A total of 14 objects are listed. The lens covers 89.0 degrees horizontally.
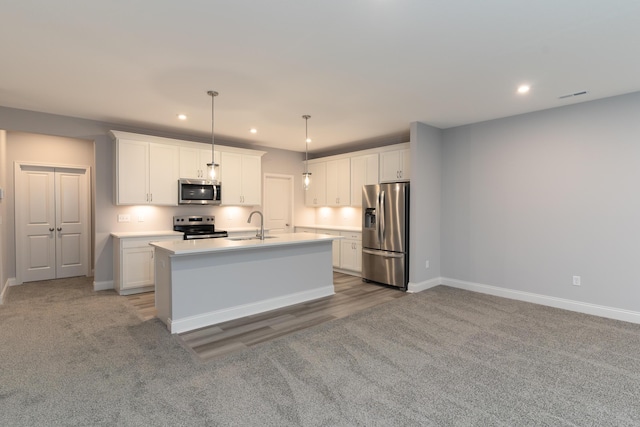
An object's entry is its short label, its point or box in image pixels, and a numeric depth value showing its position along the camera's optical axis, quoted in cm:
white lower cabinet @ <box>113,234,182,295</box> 490
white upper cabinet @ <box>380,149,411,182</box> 563
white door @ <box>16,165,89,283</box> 563
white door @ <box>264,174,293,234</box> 717
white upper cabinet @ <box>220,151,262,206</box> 617
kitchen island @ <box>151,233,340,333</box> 356
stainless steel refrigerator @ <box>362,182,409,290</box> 533
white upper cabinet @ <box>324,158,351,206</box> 666
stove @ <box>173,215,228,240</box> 557
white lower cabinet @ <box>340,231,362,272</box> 626
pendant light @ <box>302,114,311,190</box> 480
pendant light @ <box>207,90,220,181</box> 383
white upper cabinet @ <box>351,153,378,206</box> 616
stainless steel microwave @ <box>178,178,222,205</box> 566
